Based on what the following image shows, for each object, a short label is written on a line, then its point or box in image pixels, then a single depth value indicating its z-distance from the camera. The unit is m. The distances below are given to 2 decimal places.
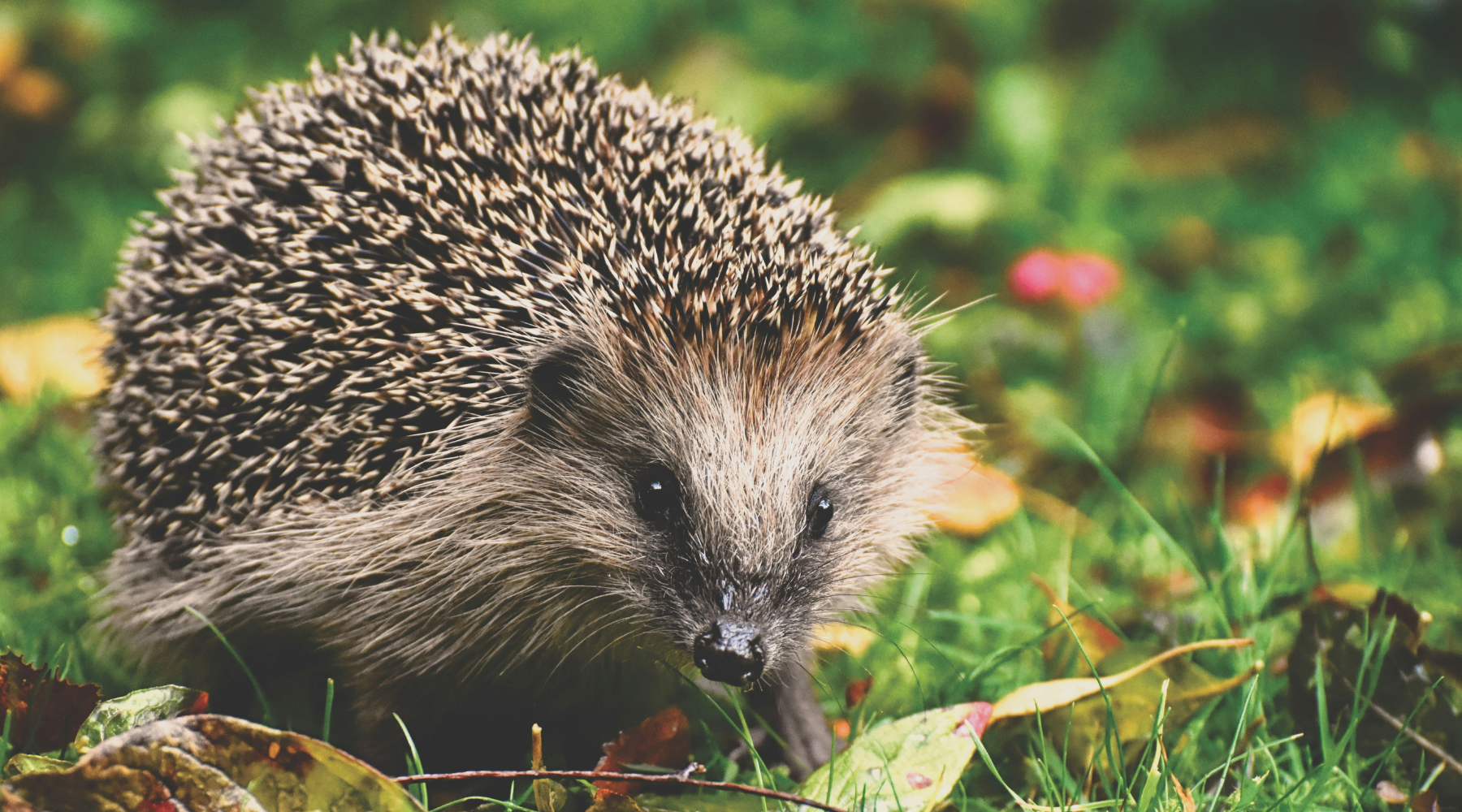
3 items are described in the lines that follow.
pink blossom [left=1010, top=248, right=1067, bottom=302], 4.34
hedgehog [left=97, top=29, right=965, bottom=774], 2.37
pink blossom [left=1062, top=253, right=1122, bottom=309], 4.30
